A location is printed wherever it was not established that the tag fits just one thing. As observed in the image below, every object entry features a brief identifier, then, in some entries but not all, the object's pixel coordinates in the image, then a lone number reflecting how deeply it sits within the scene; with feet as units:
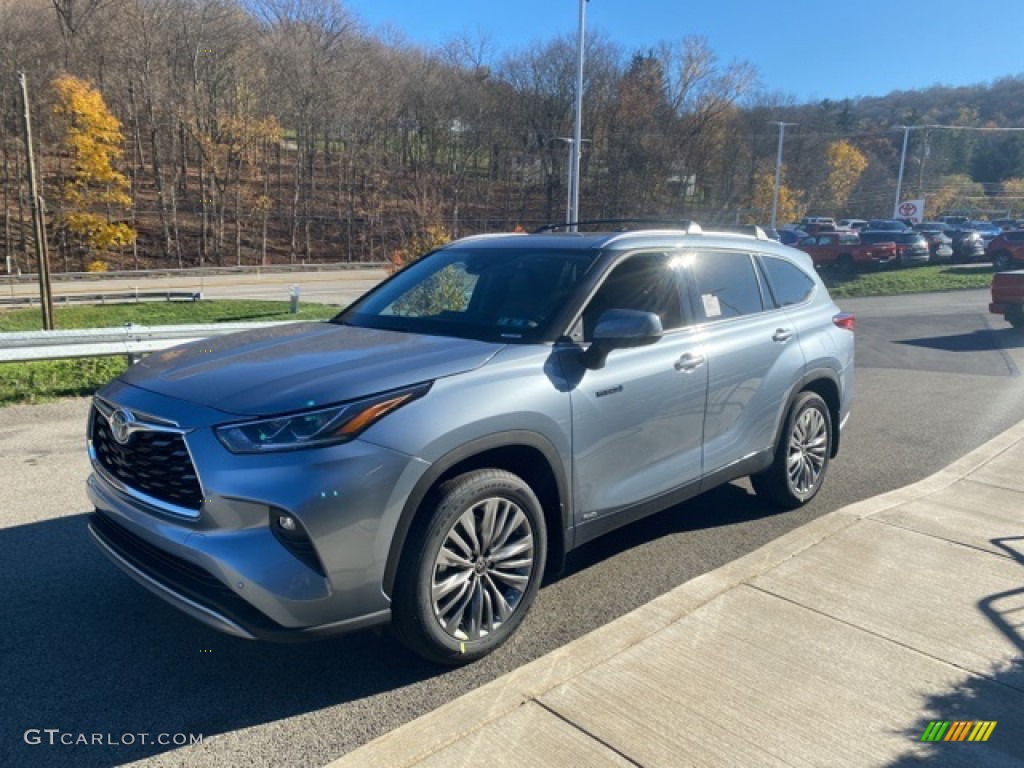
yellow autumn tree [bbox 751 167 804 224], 237.08
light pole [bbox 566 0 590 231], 84.65
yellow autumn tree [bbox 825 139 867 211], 272.51
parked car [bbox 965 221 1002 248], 130.33
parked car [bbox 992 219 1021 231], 171.64
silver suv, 8.80
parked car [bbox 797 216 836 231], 158.21
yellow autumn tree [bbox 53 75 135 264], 118.52
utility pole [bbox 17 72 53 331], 53.62
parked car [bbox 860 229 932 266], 99.19
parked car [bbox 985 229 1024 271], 96.89
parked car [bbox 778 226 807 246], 115.93
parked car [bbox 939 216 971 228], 170.60
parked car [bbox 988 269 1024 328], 48.29
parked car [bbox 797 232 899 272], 96.89
